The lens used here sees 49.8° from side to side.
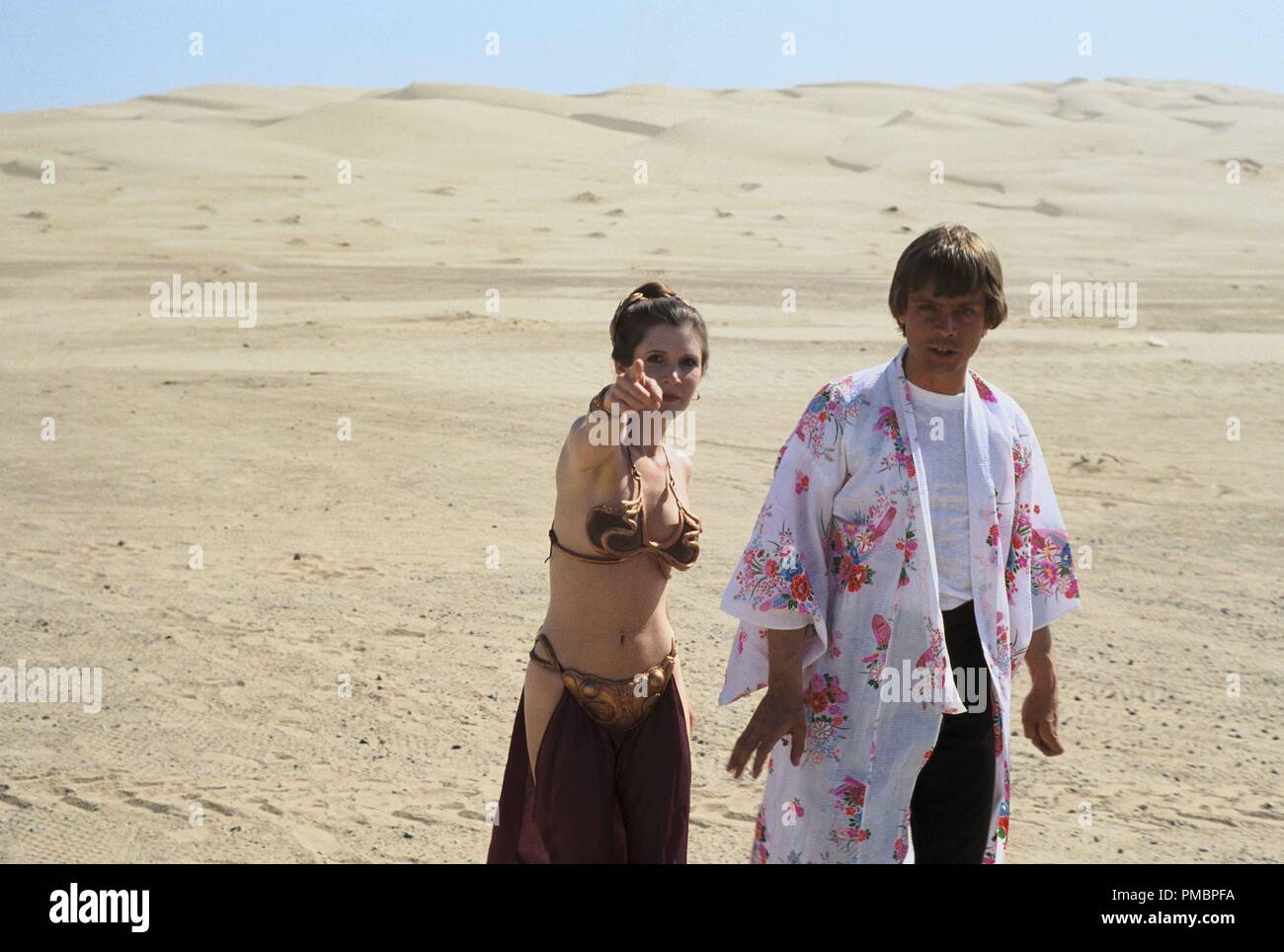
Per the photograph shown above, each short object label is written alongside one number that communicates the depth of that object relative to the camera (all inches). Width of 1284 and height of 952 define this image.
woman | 124.3
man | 120.9
